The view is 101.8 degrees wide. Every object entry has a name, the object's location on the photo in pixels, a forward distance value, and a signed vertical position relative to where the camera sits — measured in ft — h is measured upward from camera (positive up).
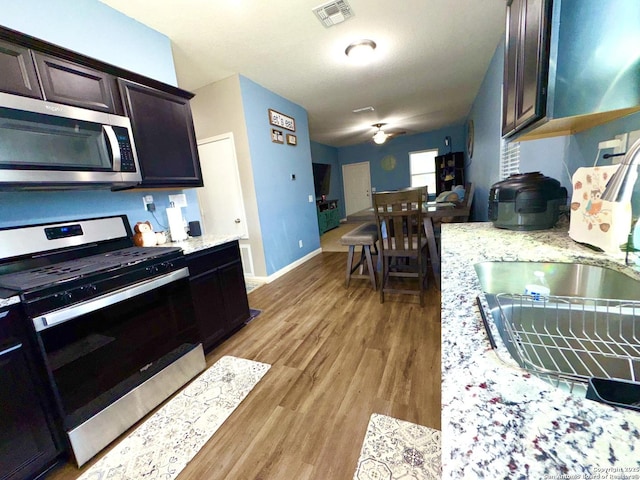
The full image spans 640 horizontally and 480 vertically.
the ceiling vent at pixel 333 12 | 6.82 +4.74
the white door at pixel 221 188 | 11.09 +0.57
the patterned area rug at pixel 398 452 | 3.55 -3.85
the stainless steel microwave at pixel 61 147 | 4.02 +1.20
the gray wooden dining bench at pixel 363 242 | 9.34 -1.93
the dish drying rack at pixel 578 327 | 2.31 -1.54
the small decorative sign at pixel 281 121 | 11.95 +3.56
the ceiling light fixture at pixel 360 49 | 8.55 +4.56
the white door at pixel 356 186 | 28.68 +0.22
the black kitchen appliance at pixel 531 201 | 4.68 -0.56
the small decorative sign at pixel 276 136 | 12.09 +2.78
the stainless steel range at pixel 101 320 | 3.85 -1.80
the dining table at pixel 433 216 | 8.83 -1.17
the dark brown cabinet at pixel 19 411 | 3.42 -2.56
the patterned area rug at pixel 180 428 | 3.95 -3.82
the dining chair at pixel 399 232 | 7.81 -1.50
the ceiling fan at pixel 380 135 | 18.39 +3.53
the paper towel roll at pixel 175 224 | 6.98 -0.49
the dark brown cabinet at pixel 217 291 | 6.28 -2.31
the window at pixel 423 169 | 25.93 +1.22
